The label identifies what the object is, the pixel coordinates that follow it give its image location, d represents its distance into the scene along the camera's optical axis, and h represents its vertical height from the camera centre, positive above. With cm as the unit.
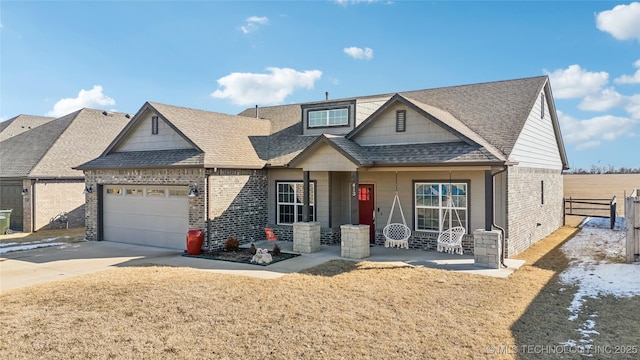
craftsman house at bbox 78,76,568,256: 1319 +47
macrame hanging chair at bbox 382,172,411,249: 1406 -174
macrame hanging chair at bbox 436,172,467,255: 1298 -170
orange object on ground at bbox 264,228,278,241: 1541 -191
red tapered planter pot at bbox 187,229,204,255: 1359 -191
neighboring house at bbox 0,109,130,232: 2088 +79
